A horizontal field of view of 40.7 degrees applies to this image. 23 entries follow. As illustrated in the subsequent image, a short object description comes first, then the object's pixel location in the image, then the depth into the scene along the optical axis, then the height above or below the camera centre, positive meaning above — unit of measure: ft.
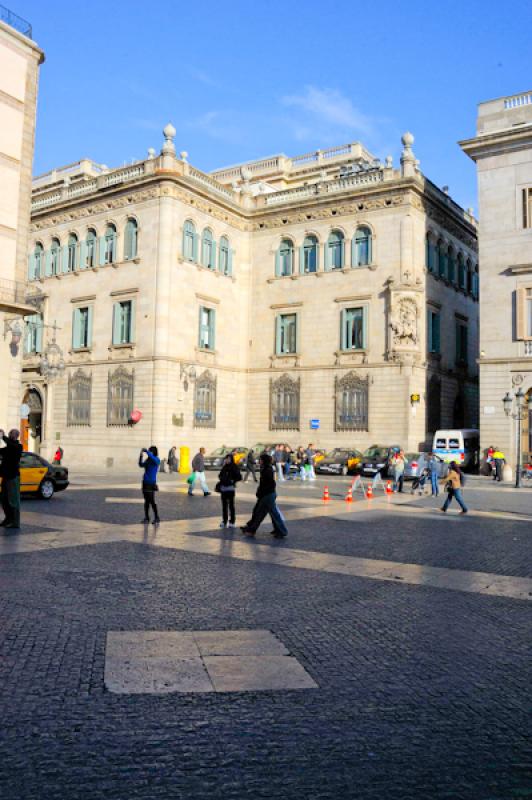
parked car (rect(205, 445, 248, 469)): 123.75 -2.25
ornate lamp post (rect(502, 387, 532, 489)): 106.42 +6.45
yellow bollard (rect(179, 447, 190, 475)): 121.08 -2.98
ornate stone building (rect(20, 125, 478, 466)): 127.24 +25.63
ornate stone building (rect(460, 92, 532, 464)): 111.55 +30.43
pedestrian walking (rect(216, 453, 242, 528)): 48.26 -2.80
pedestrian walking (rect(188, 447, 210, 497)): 74.38 -3.15
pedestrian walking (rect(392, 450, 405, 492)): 84.02 -2.72
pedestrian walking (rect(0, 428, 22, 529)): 45.47 -2.94
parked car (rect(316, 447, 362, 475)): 119.34 -2.92
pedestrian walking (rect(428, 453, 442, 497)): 80.89 -3.00
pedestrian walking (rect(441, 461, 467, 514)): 61.26 -3.22
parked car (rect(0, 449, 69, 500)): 66.90 -3.52
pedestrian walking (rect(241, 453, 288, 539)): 44.57 -3.94
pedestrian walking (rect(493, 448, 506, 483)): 104.94 -1.93
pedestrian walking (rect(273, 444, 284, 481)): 107.73 -2.26
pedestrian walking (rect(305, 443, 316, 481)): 104.94 -2.04
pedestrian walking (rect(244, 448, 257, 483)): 109.01 -2.77
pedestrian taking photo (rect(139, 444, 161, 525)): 49.37 -2.64
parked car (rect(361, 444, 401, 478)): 113.10 -2.15
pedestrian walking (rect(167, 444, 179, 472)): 121.19 -3.00
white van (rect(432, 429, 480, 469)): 119.55 +0.31
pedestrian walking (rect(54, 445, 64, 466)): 118.86 -2.70
